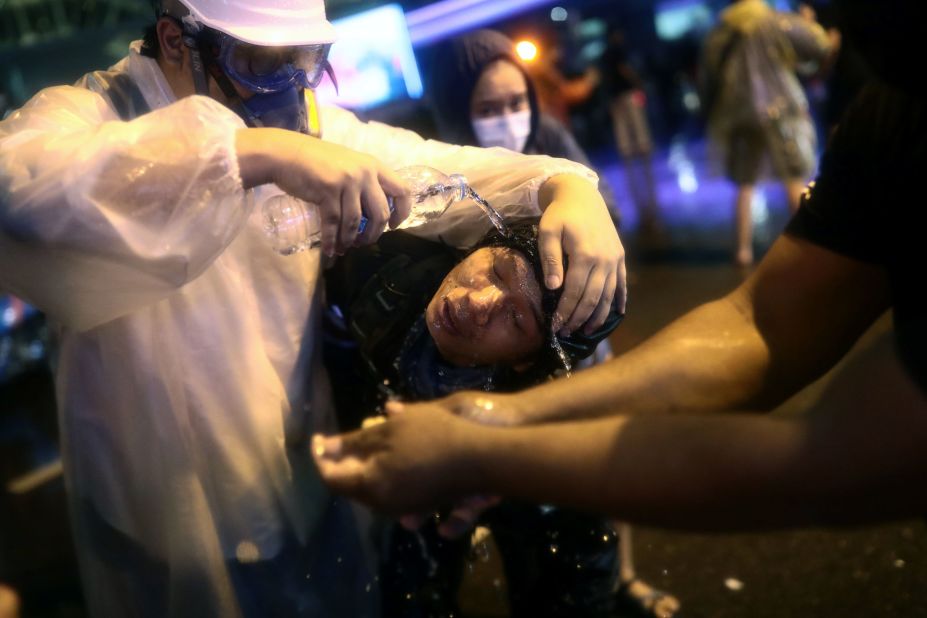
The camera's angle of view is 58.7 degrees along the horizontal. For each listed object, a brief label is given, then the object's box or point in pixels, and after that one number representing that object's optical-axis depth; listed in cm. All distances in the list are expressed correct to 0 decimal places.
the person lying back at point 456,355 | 168
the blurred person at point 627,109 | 838
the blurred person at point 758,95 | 531
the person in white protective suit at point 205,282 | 134
